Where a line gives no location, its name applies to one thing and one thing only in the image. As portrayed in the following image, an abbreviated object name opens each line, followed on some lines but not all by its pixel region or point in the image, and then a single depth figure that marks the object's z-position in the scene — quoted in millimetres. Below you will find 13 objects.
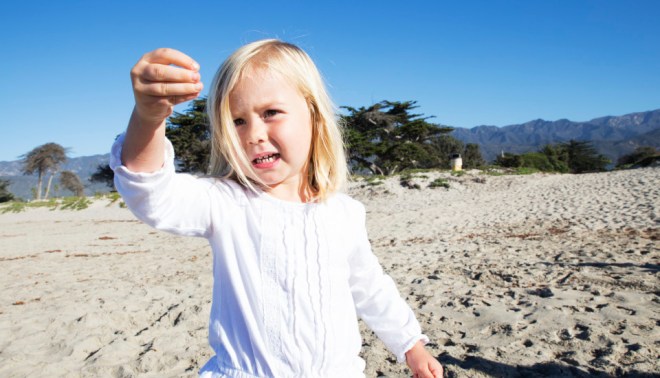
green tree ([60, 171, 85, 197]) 48219
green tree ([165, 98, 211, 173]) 33062
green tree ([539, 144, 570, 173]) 39338
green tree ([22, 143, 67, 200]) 41531
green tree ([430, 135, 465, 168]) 54444
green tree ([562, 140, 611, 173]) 41188
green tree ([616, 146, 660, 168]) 35812
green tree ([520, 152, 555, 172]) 28266
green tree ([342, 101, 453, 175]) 29781
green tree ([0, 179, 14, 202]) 38281
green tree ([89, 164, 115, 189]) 39606
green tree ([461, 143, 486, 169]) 53281
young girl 1189
